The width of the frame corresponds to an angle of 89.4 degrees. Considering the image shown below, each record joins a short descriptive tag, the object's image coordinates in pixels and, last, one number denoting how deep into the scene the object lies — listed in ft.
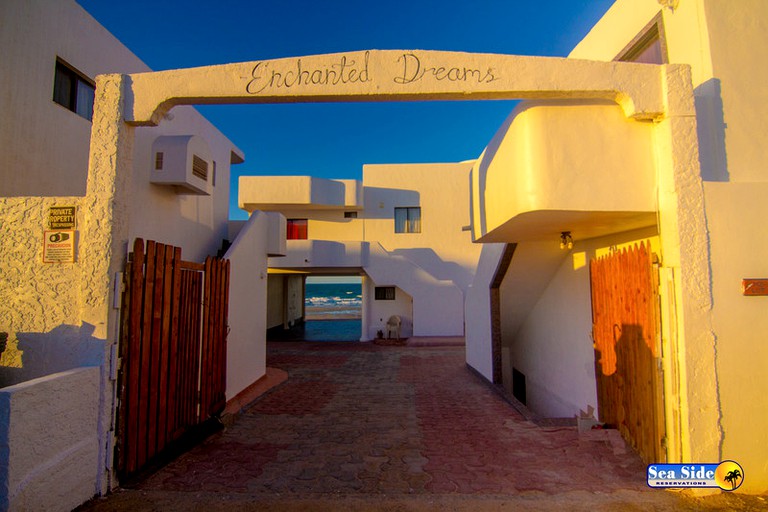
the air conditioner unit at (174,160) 27.40
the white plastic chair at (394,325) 57.26
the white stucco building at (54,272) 10.79
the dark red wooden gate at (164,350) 13.79
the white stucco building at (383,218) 60.03
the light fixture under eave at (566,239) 20.11
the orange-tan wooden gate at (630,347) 14.30
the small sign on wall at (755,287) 13.03
